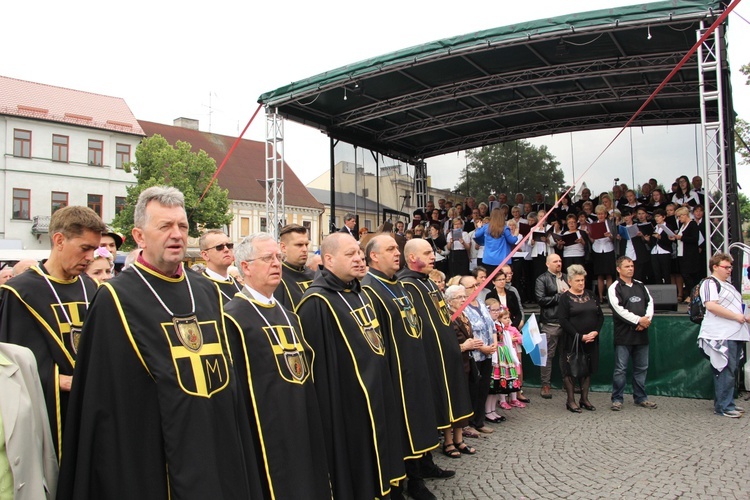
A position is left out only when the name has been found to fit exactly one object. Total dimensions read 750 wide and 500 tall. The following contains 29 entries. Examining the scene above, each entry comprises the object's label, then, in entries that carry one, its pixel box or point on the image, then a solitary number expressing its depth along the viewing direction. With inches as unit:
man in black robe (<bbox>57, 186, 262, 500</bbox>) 89.5
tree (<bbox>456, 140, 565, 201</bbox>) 609.9
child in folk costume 274.2
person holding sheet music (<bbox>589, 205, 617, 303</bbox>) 430.3
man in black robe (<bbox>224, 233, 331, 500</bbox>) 113.6
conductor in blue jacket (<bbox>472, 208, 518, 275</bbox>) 417.7
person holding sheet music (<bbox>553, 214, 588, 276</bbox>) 436.1
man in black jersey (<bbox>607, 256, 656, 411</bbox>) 294.2
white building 1288.1
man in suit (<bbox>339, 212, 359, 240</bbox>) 474.6
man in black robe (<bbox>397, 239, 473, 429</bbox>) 193.5
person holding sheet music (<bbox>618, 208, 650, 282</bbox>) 436.1
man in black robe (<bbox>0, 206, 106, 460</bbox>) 108.1
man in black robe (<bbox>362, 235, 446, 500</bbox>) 166.4
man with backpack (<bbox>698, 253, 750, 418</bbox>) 273.7
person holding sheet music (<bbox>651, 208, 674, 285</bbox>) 424.5
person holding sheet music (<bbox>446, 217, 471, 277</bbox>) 479.8
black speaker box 353.4
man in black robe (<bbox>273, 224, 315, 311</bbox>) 201.9
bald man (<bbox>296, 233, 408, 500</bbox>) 138.9
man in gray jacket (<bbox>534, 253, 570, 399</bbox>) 327.9
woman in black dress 294.2
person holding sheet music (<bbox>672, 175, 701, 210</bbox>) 443.5
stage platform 318.3
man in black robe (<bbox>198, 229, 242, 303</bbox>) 185.6
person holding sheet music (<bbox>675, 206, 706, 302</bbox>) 408.8
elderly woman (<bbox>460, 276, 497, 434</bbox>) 254.8
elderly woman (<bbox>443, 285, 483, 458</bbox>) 221.9
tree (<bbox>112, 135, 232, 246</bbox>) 1156.5
